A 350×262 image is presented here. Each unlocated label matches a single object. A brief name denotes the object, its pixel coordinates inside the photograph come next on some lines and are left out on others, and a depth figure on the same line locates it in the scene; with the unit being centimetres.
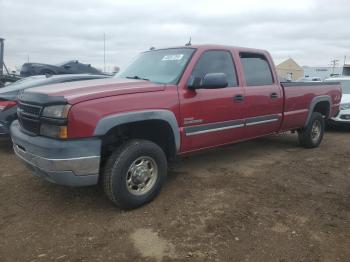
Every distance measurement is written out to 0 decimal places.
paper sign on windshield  503
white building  4853
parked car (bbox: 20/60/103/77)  1473
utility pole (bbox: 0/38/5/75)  1452
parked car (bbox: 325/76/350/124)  988
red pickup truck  371
